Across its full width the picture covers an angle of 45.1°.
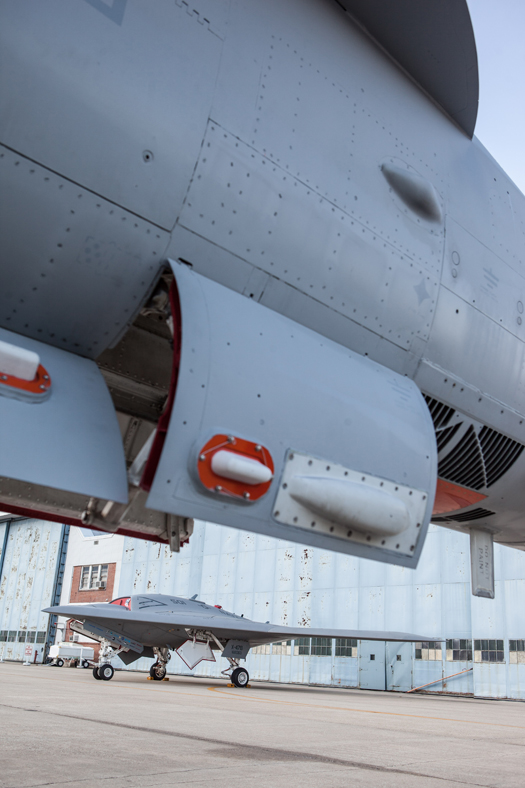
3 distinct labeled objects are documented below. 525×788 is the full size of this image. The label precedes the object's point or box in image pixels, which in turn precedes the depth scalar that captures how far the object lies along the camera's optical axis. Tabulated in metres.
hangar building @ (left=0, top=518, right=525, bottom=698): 20.48
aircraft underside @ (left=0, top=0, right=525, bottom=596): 2.50
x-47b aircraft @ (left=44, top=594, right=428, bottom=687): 17.50
